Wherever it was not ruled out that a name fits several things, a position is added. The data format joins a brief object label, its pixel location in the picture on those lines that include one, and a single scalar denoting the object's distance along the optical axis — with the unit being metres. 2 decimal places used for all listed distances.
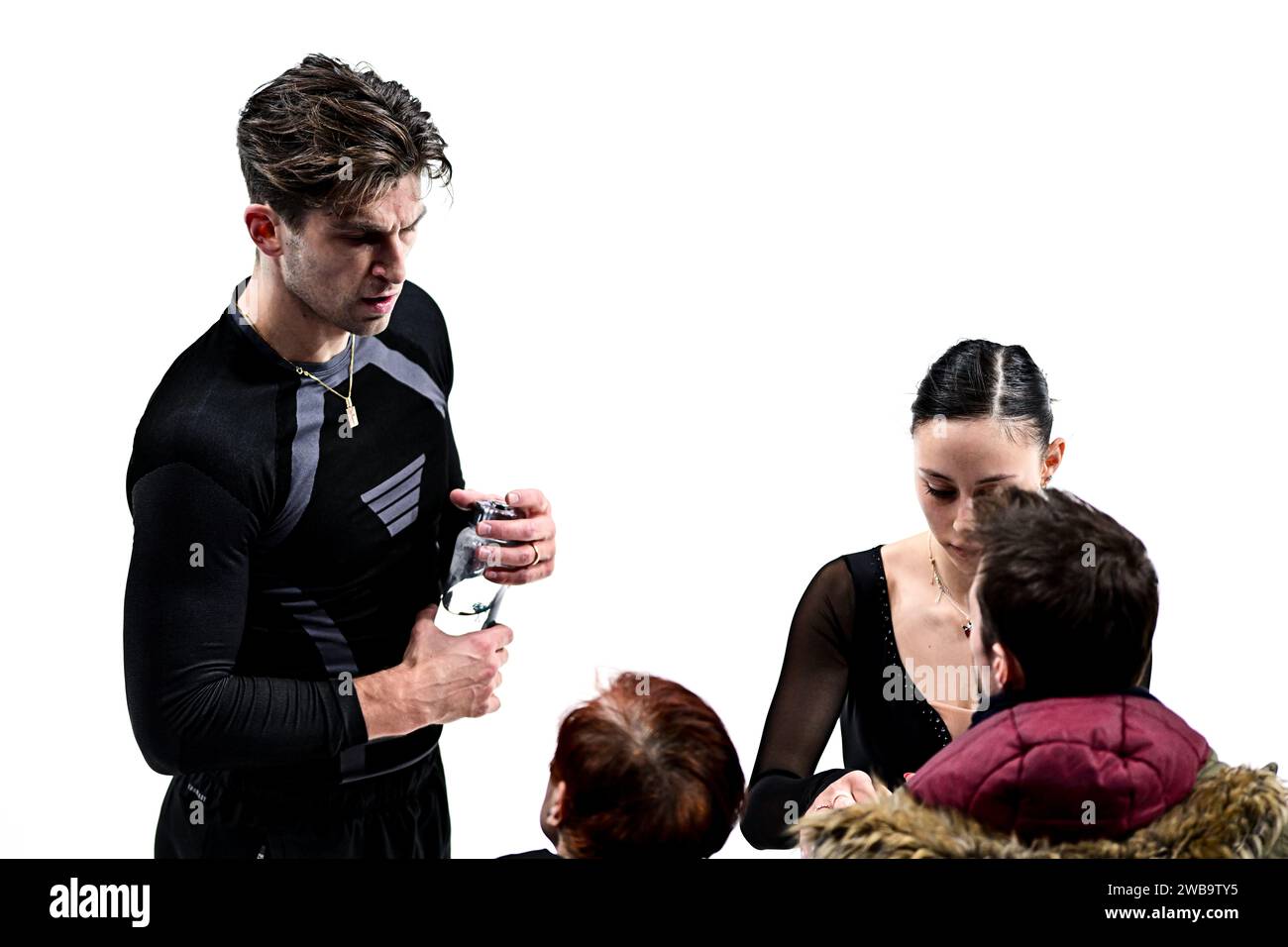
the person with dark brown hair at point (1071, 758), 2.56
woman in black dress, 3.00
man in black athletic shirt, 2.88
